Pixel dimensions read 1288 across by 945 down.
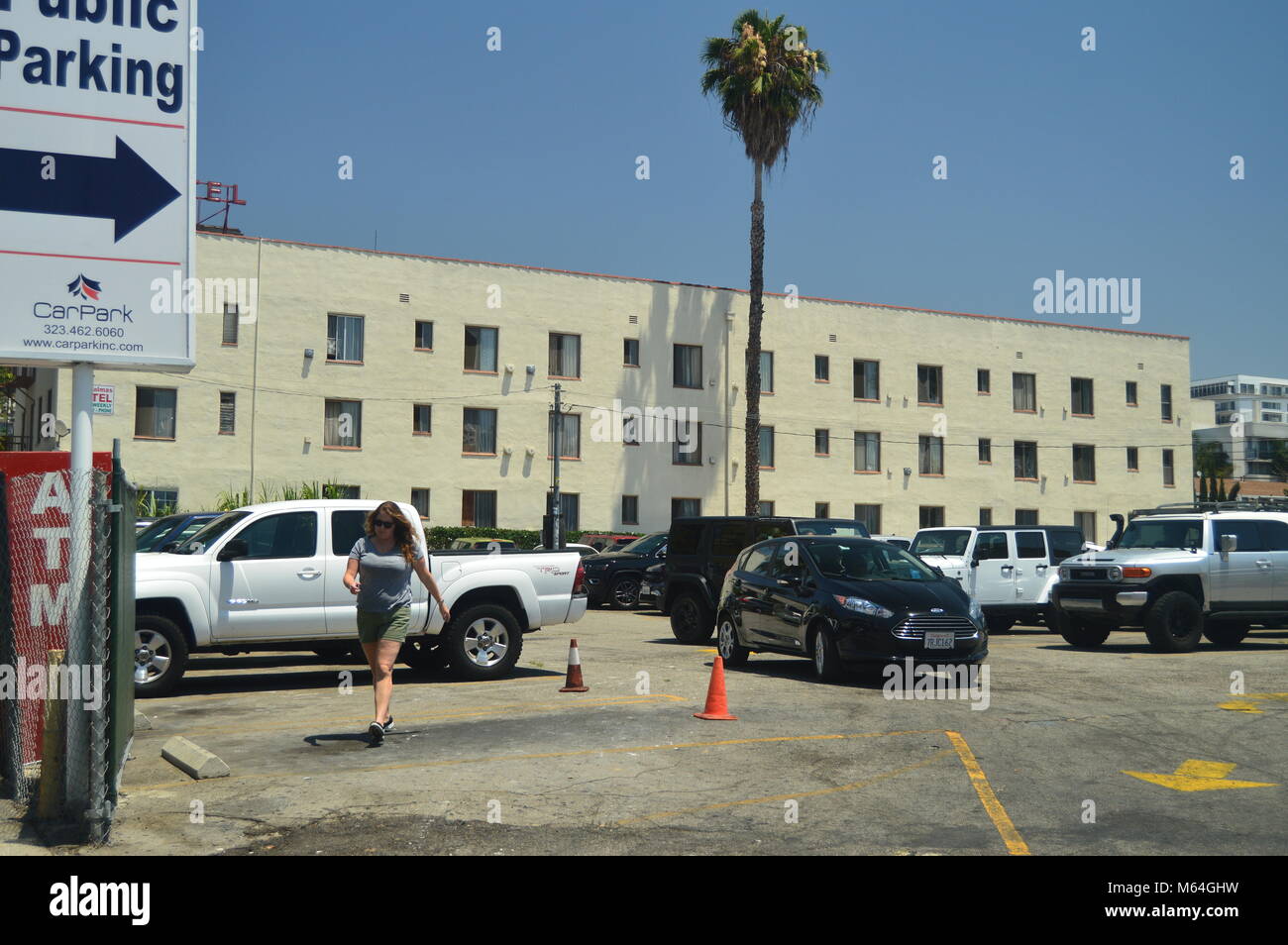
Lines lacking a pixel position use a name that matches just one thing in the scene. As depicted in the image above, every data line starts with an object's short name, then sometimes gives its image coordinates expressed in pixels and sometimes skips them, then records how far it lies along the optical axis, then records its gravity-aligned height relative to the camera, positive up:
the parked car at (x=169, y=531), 15.32 -0.30
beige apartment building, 38.50 +3.73
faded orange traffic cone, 13.07 -1.76
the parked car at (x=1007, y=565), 22.75 -0.99
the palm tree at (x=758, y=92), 39.84 +13.27
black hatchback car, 13.65 -1.12
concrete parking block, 8.56 -1.76
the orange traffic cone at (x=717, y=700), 11.12 -1.70
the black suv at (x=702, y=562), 19.17 -0.81
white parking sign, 7.48 +1.98
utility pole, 34.93 +1.97
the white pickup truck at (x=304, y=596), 12.70 -0.95
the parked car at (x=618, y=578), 28.78 -1.60
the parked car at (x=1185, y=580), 17.84 -1.00
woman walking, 9.93 -0.62
